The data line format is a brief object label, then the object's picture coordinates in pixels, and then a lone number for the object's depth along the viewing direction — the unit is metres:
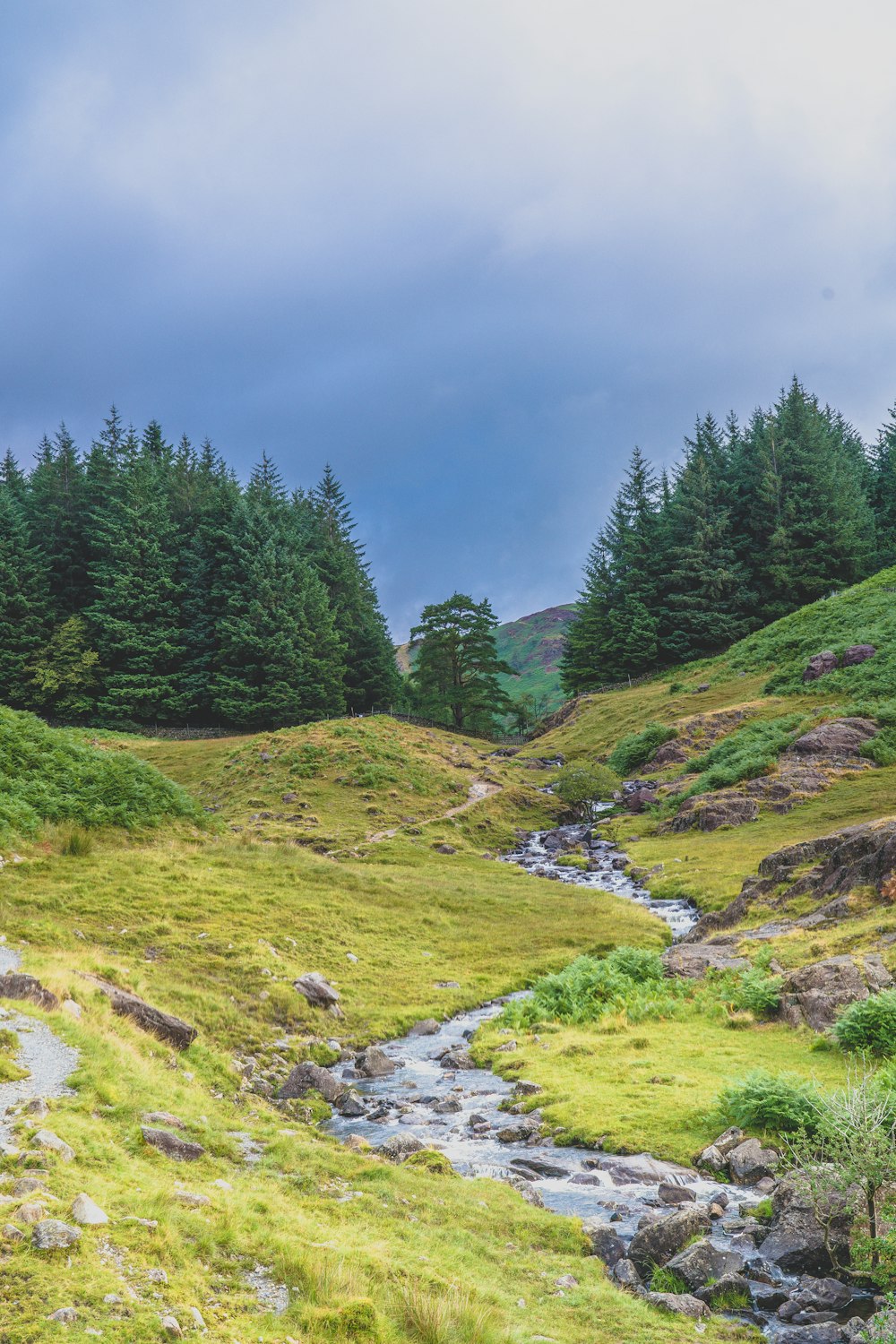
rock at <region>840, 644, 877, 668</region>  62.92
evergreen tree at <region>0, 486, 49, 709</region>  90.56
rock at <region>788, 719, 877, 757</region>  50.88
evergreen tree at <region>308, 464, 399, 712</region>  108.38
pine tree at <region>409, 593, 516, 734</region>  105.75
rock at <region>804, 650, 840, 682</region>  64.94
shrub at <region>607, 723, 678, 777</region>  67.12
